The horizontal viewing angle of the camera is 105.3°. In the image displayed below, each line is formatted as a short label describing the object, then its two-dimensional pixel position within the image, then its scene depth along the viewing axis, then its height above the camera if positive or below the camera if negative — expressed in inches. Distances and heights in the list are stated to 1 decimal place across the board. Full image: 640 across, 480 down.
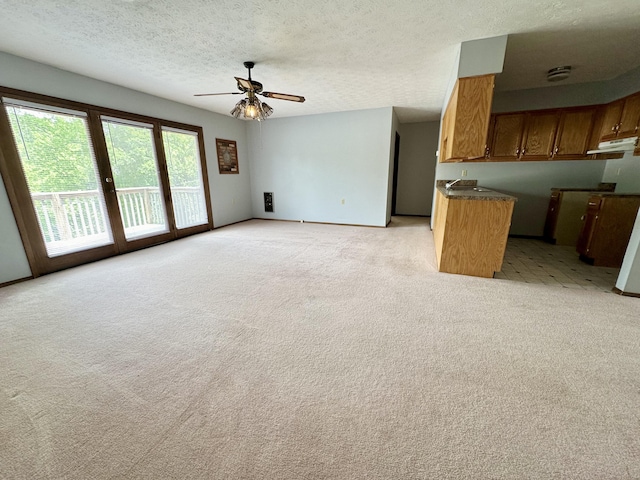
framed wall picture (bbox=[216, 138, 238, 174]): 214.1 +21.3
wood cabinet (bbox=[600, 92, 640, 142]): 124.5 +30.3
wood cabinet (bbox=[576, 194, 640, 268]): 117.0 -24.5
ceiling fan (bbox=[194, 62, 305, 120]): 113.3 +36.1
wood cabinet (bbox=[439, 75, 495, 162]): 97.9 +25.0
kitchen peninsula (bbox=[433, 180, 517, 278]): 105.0 -23.8
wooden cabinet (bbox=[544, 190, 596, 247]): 150.7 -23.5
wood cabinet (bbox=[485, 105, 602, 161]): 151.9 +27.0
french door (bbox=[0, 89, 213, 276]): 110.1 +2.4
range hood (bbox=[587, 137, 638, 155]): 122.9 +15.9
